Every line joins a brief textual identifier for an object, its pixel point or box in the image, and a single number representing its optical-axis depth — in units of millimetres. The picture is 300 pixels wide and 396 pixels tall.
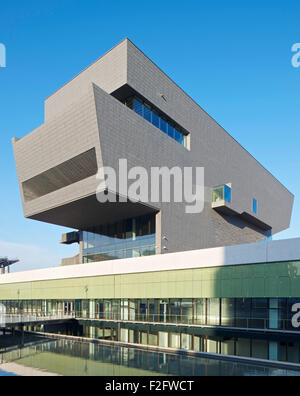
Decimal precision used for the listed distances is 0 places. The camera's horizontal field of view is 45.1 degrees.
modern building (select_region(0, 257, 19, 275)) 100844
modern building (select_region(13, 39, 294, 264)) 34031
